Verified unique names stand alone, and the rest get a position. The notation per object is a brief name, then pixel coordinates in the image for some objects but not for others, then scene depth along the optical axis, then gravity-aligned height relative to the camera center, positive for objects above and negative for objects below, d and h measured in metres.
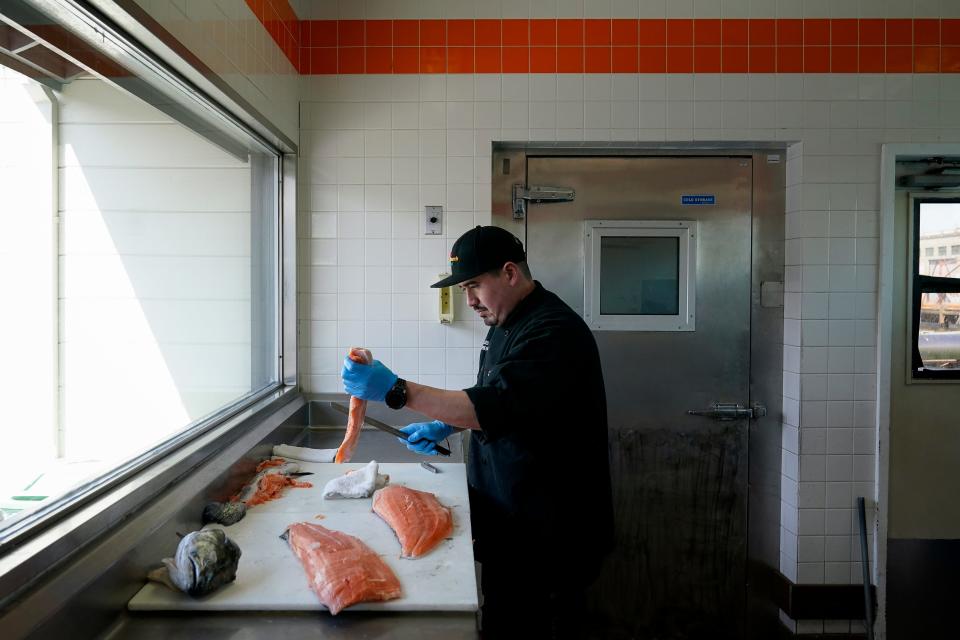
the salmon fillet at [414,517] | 1.60 -0.59
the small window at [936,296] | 3.08 +0.08
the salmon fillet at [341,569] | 1.31 -0.60
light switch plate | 3.05 +0.45
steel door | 3.11 -0.45
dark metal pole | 2.89 -1.27
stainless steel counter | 1.23 -0.66
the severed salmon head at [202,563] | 1.30 -0.56
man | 1.77 -0.39
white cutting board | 1.32 -0.63
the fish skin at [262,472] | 1.99 -0.60
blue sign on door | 3.11 +0.58
